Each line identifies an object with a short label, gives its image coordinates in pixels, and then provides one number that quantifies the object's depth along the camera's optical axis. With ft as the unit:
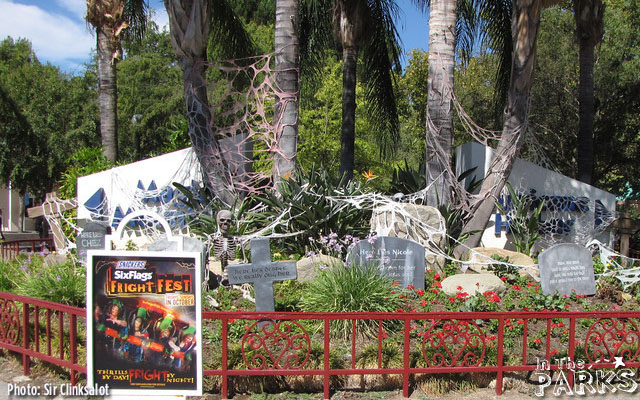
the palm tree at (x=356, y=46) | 44.45
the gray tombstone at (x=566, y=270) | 24.91
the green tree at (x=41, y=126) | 77.10
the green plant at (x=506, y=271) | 27.07
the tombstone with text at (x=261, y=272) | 19.86
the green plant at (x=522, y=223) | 34.47
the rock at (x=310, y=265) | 25.25
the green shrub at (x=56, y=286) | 22.15
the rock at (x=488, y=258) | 28.14
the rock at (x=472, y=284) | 24.03
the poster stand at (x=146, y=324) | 13.56
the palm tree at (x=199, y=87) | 32.50
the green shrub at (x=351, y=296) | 20.25
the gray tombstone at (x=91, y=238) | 30.01
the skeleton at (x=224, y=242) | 26.04
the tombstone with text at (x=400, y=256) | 24.77
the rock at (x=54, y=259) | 29.60
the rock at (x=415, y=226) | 27.99
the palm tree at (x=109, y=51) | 43.96
